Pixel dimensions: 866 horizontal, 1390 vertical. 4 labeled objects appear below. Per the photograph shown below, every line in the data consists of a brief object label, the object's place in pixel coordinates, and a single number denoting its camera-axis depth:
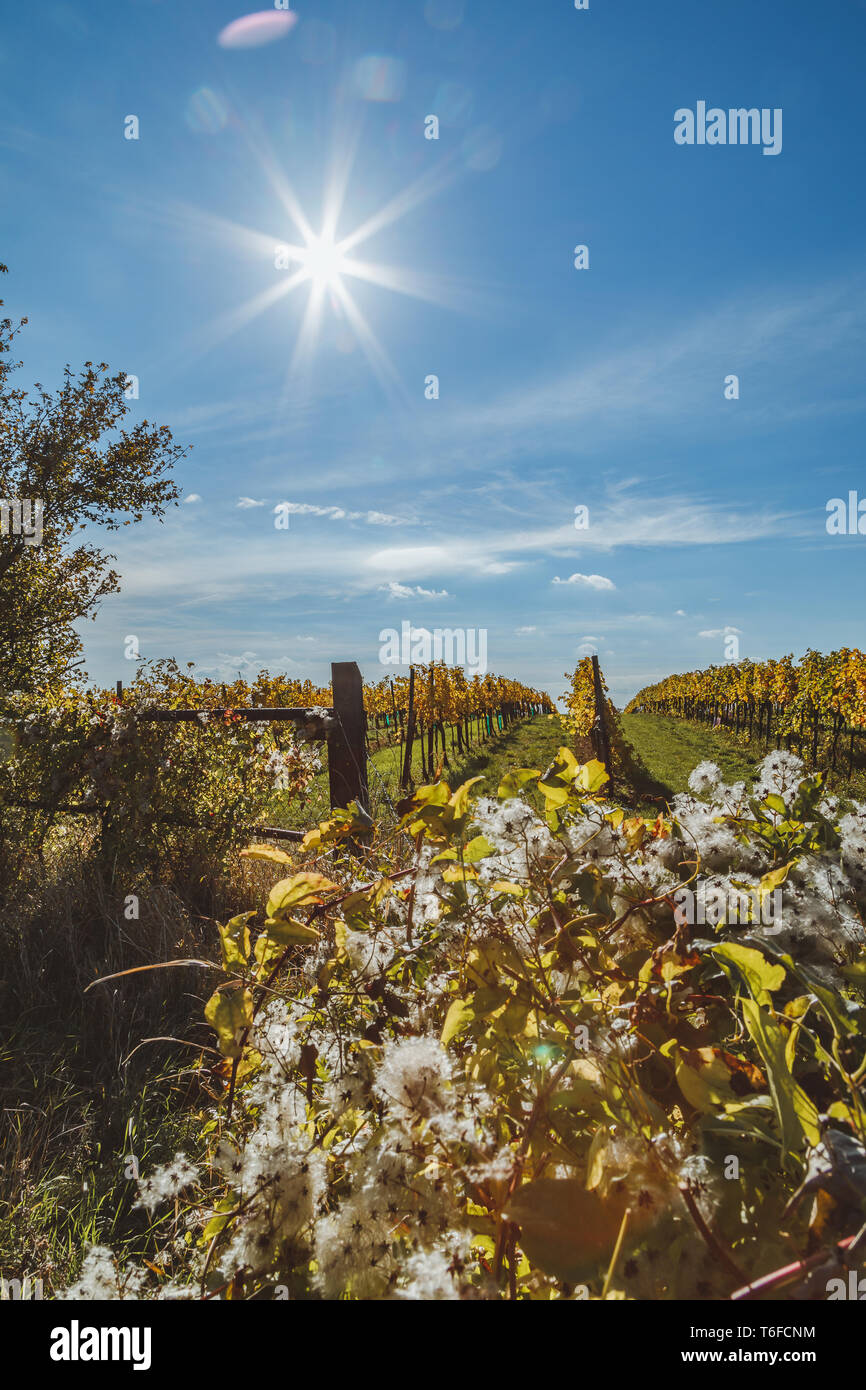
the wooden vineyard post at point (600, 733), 10.91
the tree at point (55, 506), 7.40
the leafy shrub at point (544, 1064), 0.49
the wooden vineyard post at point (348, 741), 4.46
